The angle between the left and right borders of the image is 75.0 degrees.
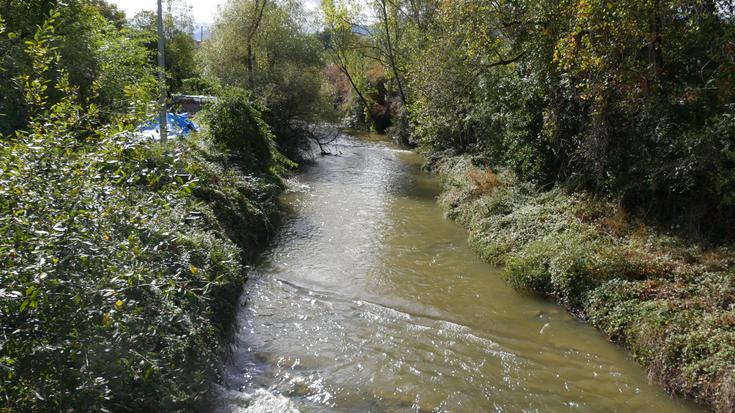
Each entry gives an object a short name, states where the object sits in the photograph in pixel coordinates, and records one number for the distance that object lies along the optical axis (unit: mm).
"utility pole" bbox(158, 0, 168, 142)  10348
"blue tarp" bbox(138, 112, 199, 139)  16431
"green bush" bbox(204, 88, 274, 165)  15164
